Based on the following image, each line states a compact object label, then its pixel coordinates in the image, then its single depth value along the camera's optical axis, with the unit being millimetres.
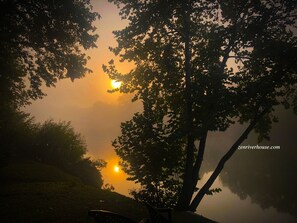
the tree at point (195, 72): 9633
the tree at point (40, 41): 13695
